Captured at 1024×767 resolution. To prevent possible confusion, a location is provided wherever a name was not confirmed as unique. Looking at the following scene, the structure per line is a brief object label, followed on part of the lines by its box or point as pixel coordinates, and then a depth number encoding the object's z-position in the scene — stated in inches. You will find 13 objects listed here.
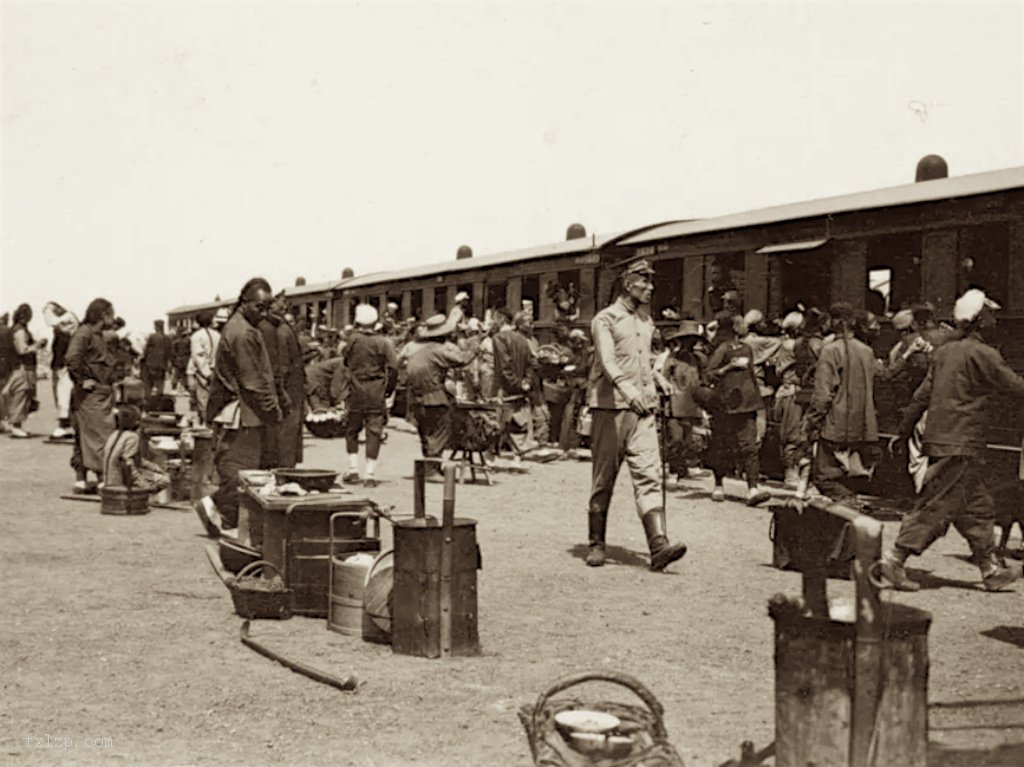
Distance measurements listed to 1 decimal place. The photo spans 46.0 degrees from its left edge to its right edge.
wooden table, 269.4
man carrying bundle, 303.0
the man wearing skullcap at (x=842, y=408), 395.2
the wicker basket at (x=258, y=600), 258.1
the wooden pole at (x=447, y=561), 228.7
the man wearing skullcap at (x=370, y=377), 500.1
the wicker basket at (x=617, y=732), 139.5
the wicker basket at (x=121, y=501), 424.5
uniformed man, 327.3
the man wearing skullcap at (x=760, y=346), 541.6
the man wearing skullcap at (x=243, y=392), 348.5
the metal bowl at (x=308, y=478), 289.4
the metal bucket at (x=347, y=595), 250.7
